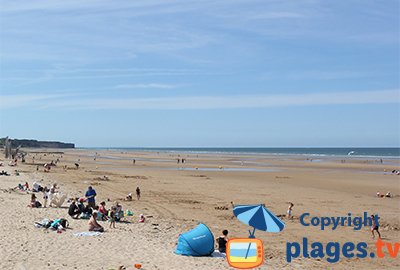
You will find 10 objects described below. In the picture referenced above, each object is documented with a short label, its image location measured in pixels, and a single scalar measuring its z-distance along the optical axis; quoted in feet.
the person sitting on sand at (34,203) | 66.84
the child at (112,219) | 55.29
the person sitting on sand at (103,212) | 59.36
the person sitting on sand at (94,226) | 51.88
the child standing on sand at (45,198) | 68.49
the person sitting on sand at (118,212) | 58.10
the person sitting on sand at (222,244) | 44.86
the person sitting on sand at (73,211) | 60.13
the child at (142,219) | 60.34
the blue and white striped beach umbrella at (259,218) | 40.11
